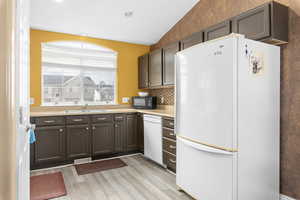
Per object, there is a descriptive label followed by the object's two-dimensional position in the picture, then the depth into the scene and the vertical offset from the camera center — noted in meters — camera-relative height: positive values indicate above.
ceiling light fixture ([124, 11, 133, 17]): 3.38 +1.61
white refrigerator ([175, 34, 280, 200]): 1.70 -0.21
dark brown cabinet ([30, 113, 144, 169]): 3.13 -0.76
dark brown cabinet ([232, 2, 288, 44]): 1.94 +0.85
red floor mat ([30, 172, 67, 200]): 2.33 -1.24
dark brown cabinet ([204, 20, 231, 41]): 2.42 +0.97
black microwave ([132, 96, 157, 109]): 4.11 -0.08
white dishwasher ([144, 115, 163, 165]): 3.24 -0.74
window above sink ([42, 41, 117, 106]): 3.82 +0.56
